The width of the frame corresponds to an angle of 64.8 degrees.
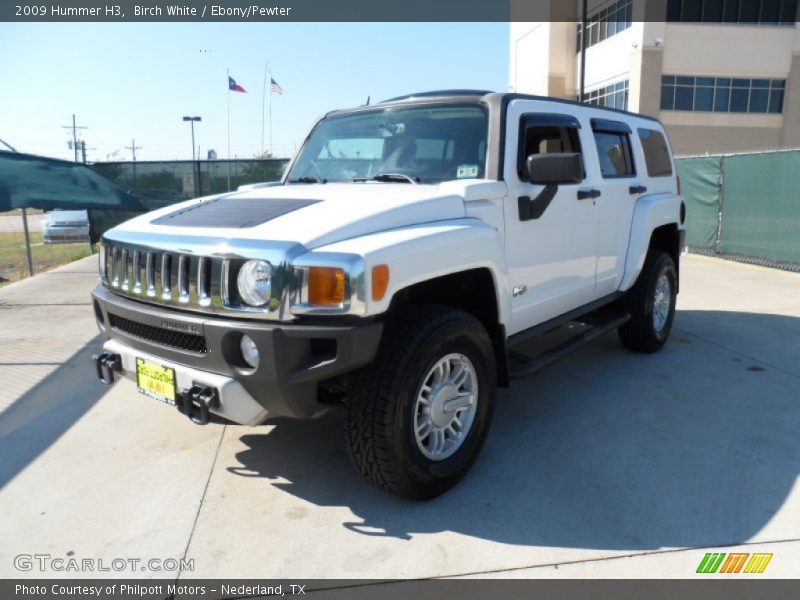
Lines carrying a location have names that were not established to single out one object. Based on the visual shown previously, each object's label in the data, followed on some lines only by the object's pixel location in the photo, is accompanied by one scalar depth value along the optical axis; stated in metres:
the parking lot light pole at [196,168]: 14.48
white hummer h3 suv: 2.65
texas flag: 30.73
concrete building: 29.19
